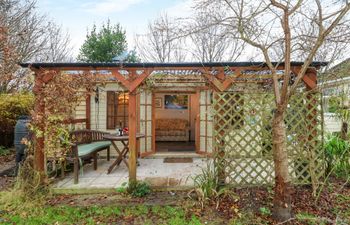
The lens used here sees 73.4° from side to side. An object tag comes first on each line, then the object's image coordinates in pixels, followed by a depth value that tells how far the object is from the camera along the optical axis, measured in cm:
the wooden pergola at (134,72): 415
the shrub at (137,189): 410
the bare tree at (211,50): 1269
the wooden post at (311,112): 407
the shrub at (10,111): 713
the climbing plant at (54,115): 433
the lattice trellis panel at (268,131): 411
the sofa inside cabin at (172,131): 1005
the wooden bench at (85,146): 466
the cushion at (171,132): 1005
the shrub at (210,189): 379
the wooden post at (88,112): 706
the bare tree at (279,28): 305
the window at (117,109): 727
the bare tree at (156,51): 1336
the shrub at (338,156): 484
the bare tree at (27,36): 791
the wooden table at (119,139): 534
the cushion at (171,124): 1006
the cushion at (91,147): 500
